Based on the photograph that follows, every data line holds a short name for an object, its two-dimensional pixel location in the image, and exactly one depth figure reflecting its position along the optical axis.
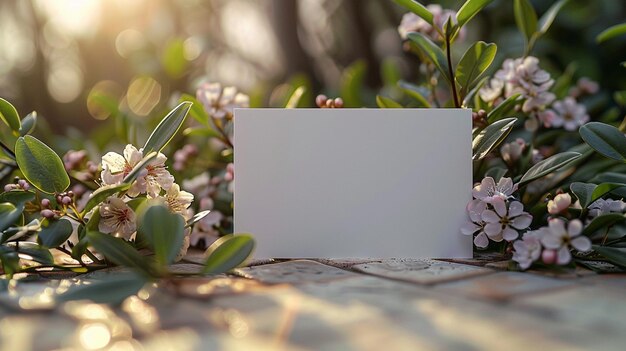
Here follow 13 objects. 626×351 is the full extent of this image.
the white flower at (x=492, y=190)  0.34
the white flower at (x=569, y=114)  0.42
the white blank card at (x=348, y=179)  0.36
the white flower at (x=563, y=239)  0.32
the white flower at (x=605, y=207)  0.34
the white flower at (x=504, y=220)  0.34
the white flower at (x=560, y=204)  0.33
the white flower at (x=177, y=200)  0.35
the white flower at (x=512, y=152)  0.39
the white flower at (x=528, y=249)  0.32
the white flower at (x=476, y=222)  0.35
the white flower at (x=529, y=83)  0.38
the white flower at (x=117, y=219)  0.33
